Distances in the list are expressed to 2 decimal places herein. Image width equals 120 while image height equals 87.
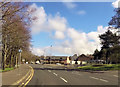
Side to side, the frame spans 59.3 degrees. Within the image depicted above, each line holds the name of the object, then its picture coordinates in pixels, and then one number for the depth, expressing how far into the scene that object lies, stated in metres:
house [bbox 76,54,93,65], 78.97
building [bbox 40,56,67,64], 93.76
